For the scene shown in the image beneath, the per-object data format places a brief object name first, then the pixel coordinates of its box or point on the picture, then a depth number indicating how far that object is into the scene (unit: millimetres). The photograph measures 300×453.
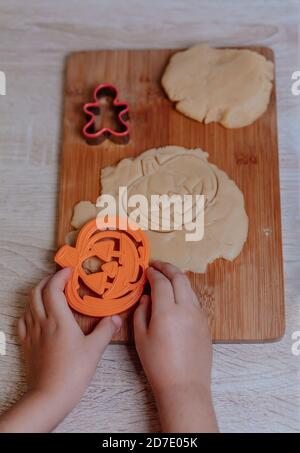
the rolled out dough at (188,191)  1079
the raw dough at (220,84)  1185
